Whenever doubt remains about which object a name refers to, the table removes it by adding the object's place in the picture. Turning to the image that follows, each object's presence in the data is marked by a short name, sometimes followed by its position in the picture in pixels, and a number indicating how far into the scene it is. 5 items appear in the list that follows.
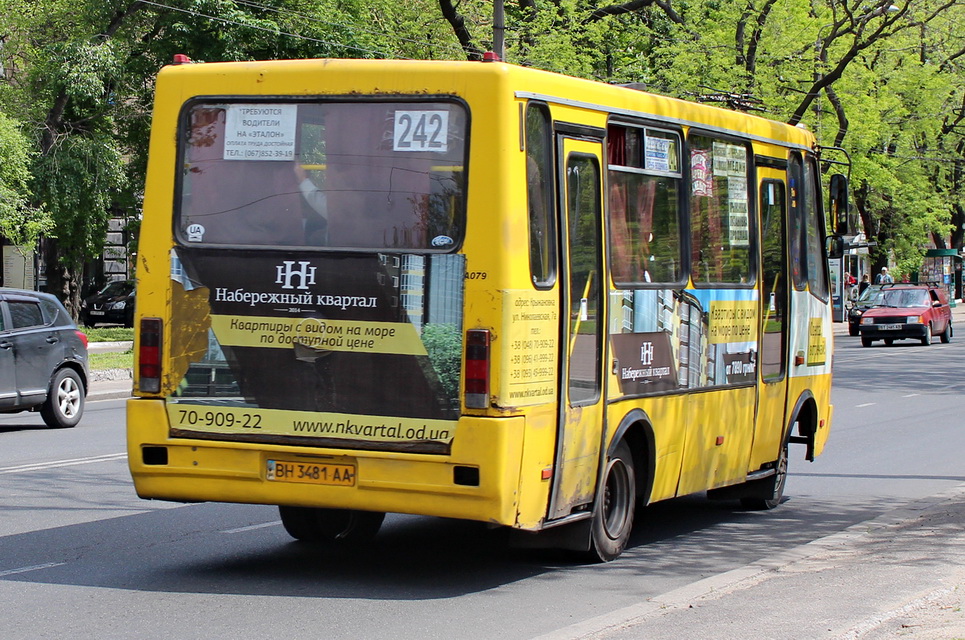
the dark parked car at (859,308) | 45.27
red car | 38.47
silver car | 16.33
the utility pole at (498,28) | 24.52
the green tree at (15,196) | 27.24
